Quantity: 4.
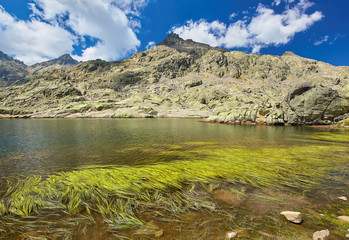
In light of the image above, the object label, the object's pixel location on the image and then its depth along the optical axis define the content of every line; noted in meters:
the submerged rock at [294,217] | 3.30
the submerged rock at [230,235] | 2.99
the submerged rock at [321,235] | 2.82
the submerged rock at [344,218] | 3.44
